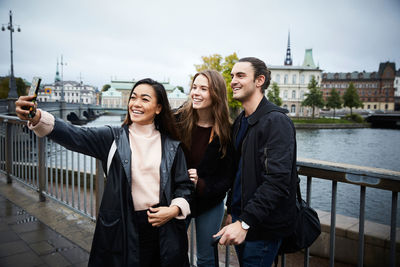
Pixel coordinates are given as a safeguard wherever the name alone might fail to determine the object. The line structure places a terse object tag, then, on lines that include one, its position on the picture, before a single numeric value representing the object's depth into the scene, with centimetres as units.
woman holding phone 154
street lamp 1791
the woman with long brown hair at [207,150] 189
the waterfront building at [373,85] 7962
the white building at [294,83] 6222
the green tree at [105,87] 11238
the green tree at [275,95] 4865
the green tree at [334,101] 5216
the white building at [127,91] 8676
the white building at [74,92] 8562
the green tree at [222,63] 2634
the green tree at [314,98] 4775
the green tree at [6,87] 4406
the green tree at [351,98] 5384
